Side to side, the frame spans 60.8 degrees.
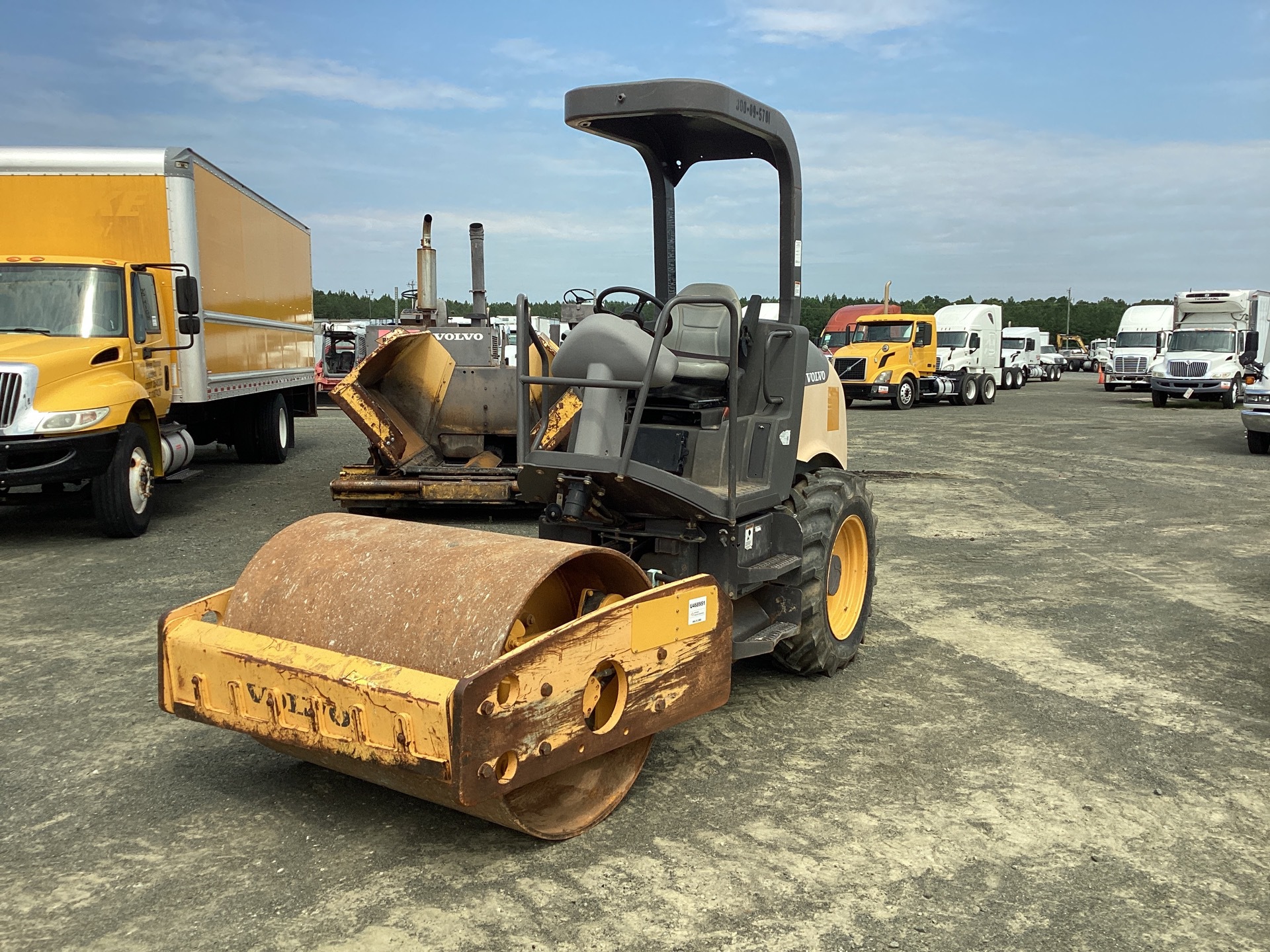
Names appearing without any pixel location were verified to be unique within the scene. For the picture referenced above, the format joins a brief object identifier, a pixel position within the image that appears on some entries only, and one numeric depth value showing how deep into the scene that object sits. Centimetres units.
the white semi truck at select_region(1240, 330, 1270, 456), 1593
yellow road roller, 335
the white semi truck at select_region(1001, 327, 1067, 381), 4044
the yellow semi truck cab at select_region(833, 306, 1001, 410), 2830
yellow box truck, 881
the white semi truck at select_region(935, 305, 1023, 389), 3077
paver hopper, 1005
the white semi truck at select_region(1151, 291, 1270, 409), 2708
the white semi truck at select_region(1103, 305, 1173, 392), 3466
